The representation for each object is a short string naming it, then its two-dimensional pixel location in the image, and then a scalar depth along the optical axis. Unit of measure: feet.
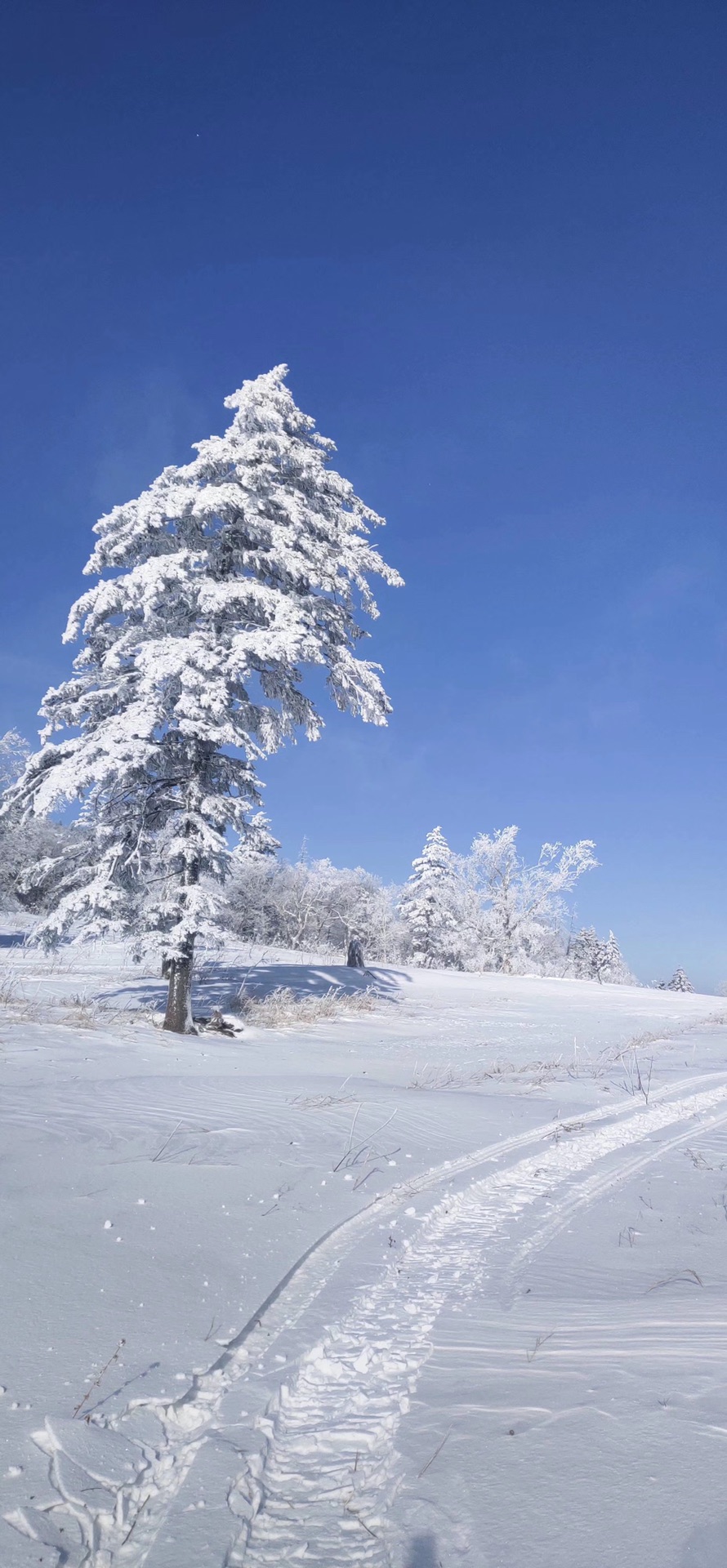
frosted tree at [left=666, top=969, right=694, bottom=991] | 291.17
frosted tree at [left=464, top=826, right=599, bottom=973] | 142.61
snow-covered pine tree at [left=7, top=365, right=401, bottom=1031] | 30.81
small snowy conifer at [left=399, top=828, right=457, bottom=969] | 159.84
